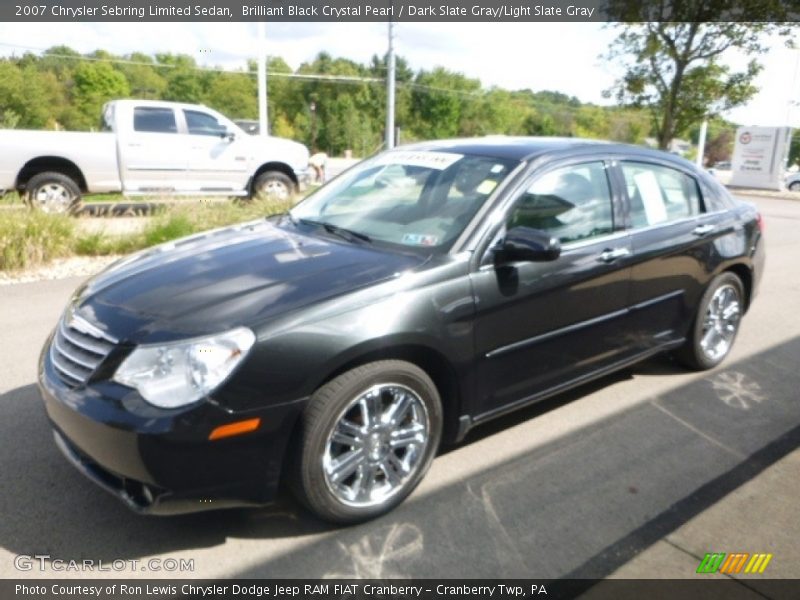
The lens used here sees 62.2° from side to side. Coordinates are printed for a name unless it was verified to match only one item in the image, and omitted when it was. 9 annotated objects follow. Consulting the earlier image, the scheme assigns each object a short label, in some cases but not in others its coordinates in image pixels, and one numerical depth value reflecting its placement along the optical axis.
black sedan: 2.53
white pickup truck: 10.66
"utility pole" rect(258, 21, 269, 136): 19.48
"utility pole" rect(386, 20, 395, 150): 26.30
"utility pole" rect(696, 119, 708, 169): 31.86
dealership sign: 27.59
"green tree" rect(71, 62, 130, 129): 59.50
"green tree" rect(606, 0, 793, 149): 16.30
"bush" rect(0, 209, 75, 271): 7.08
